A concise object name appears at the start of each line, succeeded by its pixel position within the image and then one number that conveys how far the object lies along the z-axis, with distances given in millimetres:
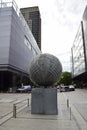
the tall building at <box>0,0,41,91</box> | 22001
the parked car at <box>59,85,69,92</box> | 24934
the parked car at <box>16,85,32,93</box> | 20969
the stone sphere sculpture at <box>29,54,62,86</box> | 5693
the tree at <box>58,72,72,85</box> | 54048
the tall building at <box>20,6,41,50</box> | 86859
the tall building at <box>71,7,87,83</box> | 29177
